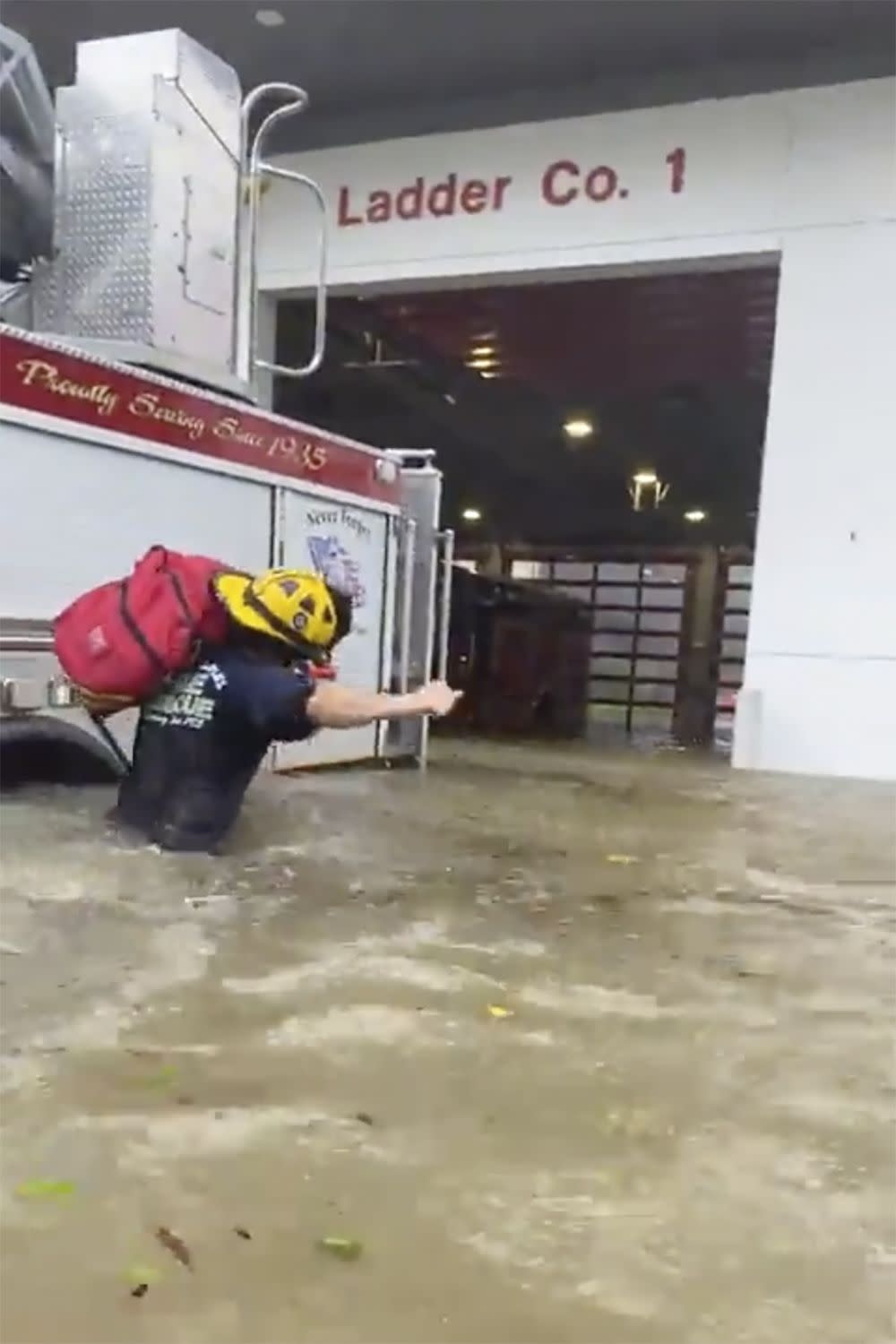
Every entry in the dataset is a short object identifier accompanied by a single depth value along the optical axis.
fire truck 4.07
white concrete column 7.38
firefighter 3.40
